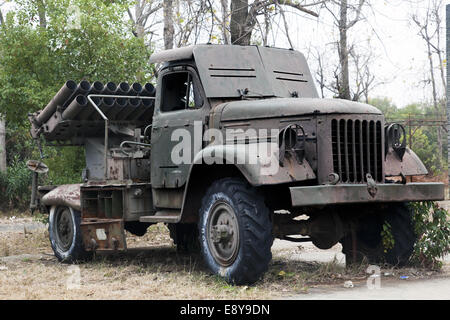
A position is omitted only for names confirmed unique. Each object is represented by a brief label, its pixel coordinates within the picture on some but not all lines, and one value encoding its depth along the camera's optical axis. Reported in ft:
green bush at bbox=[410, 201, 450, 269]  27.14
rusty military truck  23.99
